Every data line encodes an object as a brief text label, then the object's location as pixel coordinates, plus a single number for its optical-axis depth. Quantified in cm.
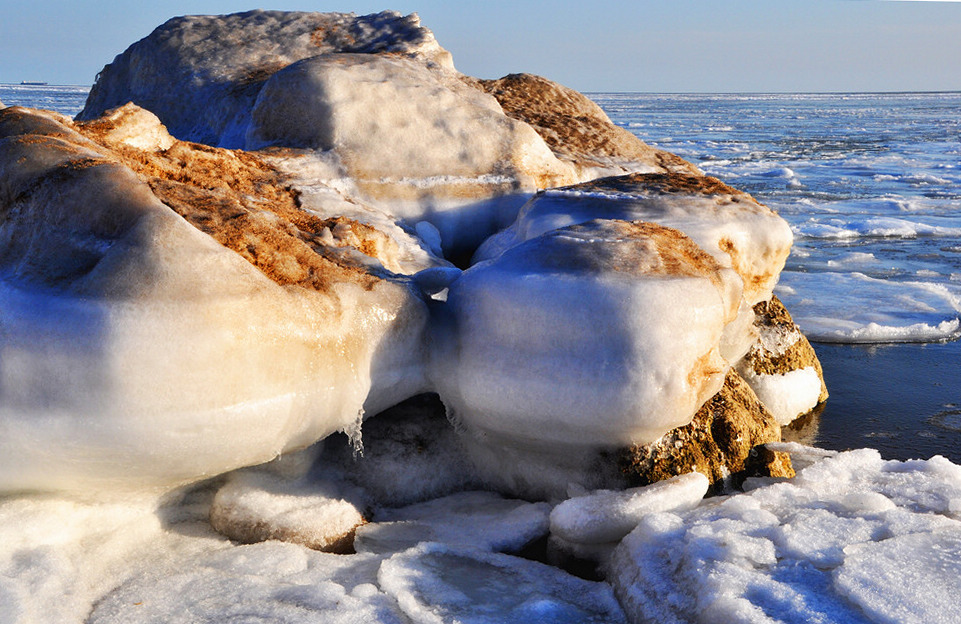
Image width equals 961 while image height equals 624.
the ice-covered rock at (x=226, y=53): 537
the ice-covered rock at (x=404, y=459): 268
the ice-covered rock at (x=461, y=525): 240
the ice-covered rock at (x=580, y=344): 232
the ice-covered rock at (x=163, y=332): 202
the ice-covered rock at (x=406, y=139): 408
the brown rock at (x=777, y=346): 375
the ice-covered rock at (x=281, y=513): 233
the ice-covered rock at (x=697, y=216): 332
